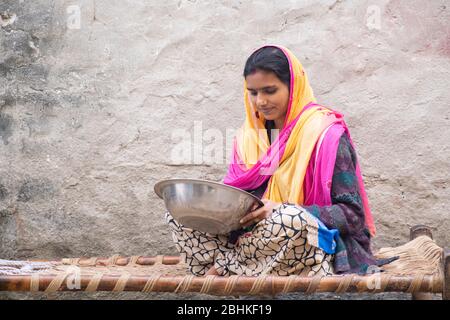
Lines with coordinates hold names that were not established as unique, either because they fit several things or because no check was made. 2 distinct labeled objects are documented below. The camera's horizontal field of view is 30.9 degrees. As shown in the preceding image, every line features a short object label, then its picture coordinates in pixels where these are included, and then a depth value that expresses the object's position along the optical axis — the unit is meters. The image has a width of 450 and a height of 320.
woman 3.38
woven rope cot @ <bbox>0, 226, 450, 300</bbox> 3.21
